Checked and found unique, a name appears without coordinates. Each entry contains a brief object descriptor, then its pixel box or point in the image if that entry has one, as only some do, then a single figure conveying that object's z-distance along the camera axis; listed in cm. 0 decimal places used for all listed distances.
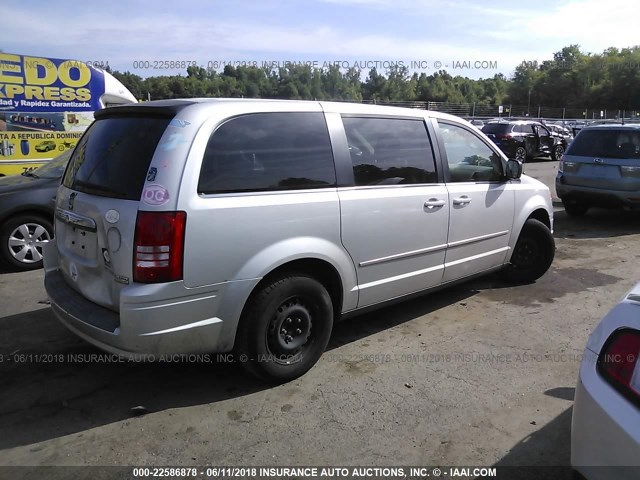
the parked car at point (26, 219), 591
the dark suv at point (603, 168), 832
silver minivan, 291
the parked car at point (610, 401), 181
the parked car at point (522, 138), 2000
